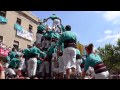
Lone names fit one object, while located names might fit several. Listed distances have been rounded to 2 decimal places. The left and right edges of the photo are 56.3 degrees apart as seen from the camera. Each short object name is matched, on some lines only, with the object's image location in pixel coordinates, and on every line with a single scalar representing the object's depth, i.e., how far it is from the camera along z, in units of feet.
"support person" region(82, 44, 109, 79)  8.49
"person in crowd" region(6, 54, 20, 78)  16.24
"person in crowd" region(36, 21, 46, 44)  16.72
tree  69.17
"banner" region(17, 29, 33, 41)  41.44
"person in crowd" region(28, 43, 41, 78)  13.77
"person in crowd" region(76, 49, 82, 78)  14.40
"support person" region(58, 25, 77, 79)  10.96
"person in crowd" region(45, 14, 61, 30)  16.02
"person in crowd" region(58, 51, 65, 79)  13.35
